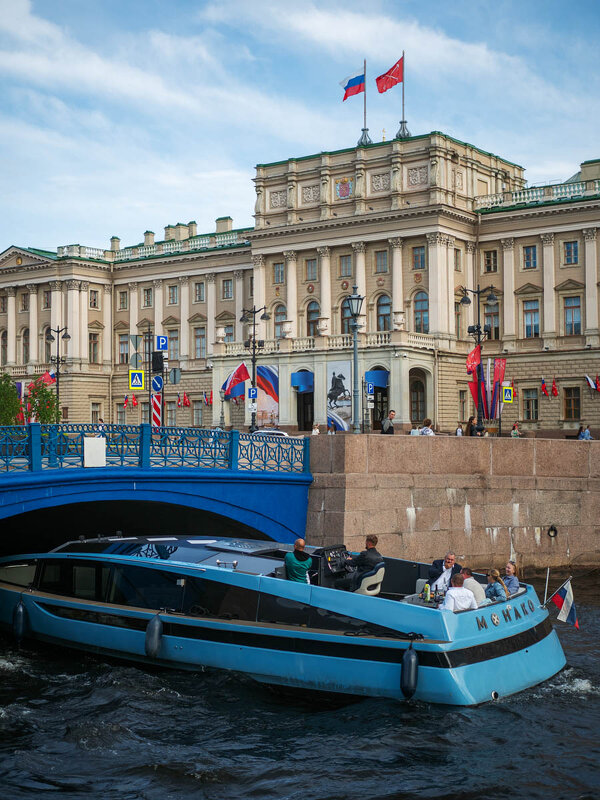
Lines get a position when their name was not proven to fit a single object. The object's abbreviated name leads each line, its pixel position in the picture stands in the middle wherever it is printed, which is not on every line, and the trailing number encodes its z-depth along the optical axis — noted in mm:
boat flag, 20969
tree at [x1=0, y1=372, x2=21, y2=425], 61688
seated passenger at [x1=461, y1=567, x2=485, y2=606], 19281
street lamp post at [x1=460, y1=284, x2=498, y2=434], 48619
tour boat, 18266
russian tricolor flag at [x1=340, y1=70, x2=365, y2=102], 69000
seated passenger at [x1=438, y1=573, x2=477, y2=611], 18683
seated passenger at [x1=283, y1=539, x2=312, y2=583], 20391
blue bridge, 23297
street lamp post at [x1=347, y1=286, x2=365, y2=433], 35469
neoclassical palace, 66375
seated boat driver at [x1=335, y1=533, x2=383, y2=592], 20797
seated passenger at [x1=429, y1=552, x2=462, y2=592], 20344
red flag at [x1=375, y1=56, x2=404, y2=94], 67188
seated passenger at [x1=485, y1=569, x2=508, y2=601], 19969
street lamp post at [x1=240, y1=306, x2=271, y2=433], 57944
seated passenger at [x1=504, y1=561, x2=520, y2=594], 20844
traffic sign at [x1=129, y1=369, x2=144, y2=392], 35156
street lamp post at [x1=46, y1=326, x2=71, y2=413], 58750
